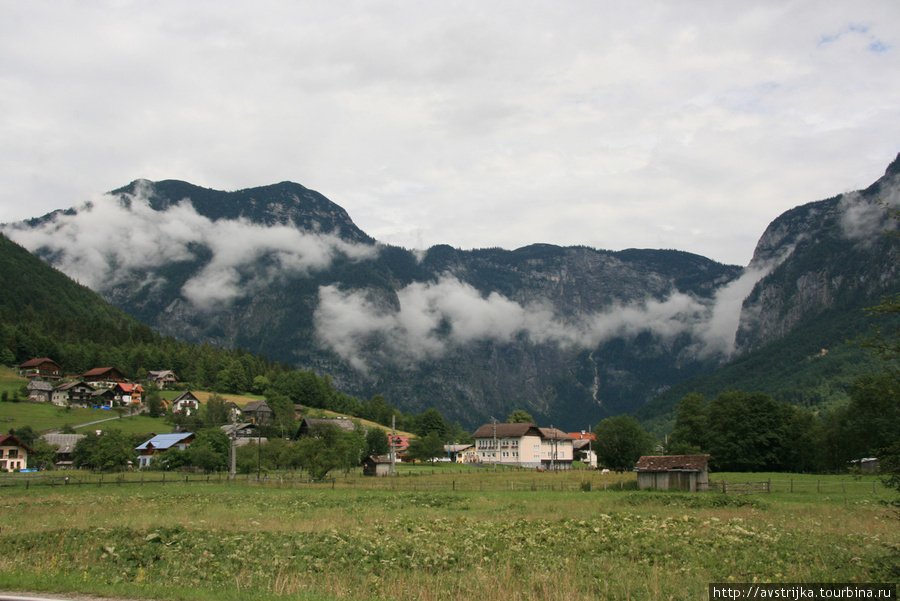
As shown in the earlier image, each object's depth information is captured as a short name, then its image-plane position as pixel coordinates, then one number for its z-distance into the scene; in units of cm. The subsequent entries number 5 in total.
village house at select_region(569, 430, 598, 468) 15738
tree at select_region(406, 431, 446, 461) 13100
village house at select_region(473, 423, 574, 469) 13825
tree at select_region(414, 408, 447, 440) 16458
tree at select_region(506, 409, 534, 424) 17150
